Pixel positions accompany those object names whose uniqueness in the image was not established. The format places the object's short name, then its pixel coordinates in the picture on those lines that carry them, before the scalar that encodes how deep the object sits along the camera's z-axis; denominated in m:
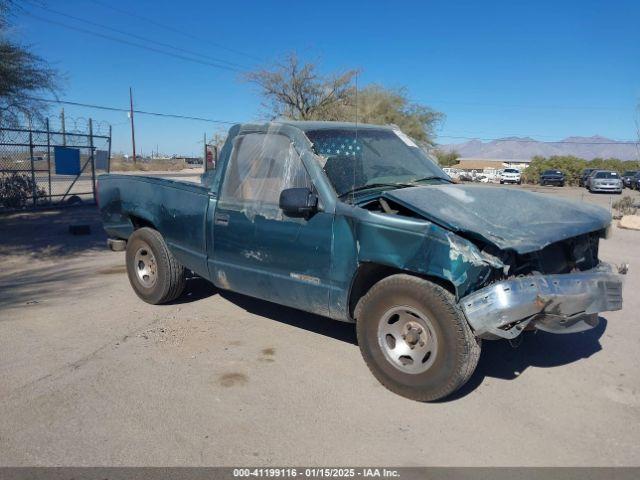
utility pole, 53.42
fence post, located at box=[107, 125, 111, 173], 16.06
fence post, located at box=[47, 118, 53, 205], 14.07
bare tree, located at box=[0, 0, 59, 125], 12.24
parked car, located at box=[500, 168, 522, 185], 49.53
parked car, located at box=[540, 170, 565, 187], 45.78
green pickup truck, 3.40
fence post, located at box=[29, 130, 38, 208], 13.64
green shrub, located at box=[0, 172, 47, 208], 13.59
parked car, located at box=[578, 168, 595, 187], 46.01
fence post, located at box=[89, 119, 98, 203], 15.37
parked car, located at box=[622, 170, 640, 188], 42.75
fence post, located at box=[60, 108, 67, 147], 14.63
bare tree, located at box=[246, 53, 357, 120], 33.59
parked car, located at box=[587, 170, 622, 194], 36.50
